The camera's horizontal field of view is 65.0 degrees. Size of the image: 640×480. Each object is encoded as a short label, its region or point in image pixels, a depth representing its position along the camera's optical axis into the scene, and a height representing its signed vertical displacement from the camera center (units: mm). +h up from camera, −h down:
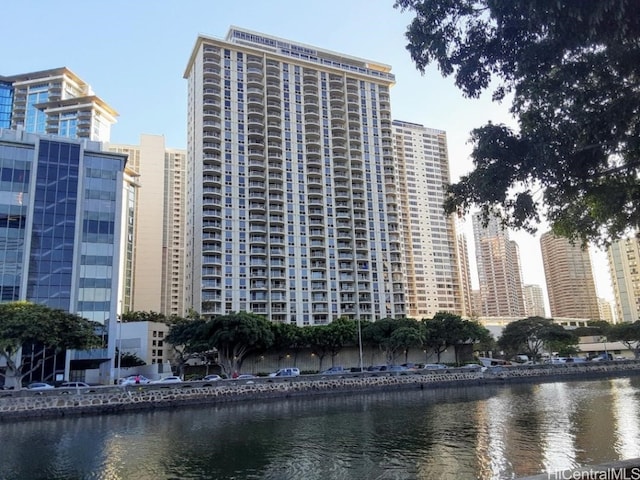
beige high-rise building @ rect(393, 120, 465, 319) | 148875 +36631
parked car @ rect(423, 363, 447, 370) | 63850 -2765
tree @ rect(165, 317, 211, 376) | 63609 +2477
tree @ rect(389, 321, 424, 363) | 72875 +1447
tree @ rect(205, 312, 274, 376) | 60500 +2305
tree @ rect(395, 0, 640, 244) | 13016 +6664
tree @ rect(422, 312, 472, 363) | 80112 +2361
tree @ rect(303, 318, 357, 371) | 74000 +2281
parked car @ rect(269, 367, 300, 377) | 58403 -2334
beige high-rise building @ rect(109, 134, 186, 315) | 127000 +35642
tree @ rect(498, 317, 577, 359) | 81188 +900
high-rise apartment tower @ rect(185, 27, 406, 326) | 90562 +31763
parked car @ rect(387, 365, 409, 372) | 60466 -2653
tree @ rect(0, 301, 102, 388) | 40969 +2783
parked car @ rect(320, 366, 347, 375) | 72169 -2643
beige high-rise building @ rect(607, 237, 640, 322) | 128875 +14695
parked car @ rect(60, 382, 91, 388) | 47094 -2082
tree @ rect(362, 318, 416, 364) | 77375 +2709
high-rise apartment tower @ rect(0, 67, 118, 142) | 131750 +66667
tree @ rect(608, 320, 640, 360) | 81938 +587
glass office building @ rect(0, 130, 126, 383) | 58406 +15782
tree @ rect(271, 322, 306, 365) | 70000 +2208
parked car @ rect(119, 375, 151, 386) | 45669 -2093
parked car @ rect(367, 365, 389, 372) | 69369 -2745
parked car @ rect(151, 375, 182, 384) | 47353 -2162
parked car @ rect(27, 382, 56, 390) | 45925 -1954
